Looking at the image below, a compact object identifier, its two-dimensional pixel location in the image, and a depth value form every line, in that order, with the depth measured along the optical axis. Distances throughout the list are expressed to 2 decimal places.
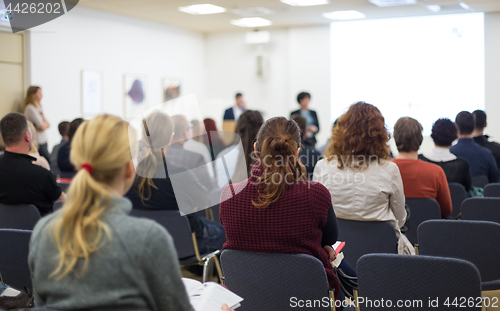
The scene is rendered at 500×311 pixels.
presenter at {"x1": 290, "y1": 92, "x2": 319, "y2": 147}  8.28
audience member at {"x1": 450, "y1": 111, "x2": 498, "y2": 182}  4.01
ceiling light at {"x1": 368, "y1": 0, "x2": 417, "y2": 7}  7.83
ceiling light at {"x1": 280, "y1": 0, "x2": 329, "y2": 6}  7.87
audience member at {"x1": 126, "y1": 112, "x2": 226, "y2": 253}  2.50
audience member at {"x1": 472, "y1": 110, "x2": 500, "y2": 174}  4.50
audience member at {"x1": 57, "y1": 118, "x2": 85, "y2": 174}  4.06
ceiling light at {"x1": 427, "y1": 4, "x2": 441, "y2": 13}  8.22
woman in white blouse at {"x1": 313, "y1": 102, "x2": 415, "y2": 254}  2.37
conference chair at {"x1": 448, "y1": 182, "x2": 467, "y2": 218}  3.35
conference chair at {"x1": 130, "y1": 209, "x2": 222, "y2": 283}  2.91
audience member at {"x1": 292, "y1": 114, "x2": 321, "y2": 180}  3.73
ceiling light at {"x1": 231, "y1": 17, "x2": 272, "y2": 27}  9.44
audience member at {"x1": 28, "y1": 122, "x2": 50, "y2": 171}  3.33
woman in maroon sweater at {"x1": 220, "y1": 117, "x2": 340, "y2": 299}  1.72
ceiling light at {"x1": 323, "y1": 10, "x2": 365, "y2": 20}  8.81
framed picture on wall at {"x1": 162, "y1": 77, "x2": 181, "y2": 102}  9.94
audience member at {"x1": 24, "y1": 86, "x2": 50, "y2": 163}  6.95
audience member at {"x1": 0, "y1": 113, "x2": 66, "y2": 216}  2.79
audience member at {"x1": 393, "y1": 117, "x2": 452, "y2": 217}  2.89
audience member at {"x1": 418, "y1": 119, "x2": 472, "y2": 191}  3.54
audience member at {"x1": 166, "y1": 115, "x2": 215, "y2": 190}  3.01
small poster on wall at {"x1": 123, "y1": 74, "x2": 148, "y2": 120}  8.95
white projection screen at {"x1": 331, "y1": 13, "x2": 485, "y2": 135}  8.84
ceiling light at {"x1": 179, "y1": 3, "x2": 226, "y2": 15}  8.23
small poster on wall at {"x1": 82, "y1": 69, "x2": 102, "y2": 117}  8.08
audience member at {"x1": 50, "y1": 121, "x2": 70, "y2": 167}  4.71
